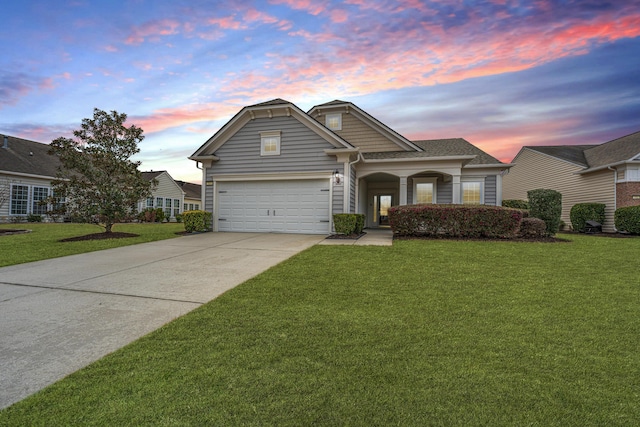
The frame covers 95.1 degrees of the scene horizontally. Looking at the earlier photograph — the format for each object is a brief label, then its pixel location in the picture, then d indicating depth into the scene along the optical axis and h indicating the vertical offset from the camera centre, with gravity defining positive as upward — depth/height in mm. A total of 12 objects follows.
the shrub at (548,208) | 11109 +208
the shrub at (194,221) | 11844 -394
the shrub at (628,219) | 12289 -219
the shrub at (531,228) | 9609 -486
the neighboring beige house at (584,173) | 14031 +2338
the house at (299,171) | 11656 +1805
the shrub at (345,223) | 10312 -387
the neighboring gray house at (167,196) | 27309 +1487
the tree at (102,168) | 10461 +1577
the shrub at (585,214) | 14859 -14
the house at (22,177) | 18172 +2171
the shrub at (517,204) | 13688 +440
